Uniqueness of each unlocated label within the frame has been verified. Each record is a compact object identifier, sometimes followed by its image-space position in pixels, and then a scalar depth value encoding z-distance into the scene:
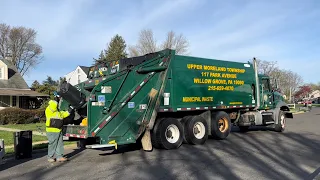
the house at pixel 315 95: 78.34
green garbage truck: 6.64
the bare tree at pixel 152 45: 38.59
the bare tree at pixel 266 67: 38.73
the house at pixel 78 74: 34.98
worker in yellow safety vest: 6.43
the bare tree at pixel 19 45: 38.61
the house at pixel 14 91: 21.28
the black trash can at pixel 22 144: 6.89
